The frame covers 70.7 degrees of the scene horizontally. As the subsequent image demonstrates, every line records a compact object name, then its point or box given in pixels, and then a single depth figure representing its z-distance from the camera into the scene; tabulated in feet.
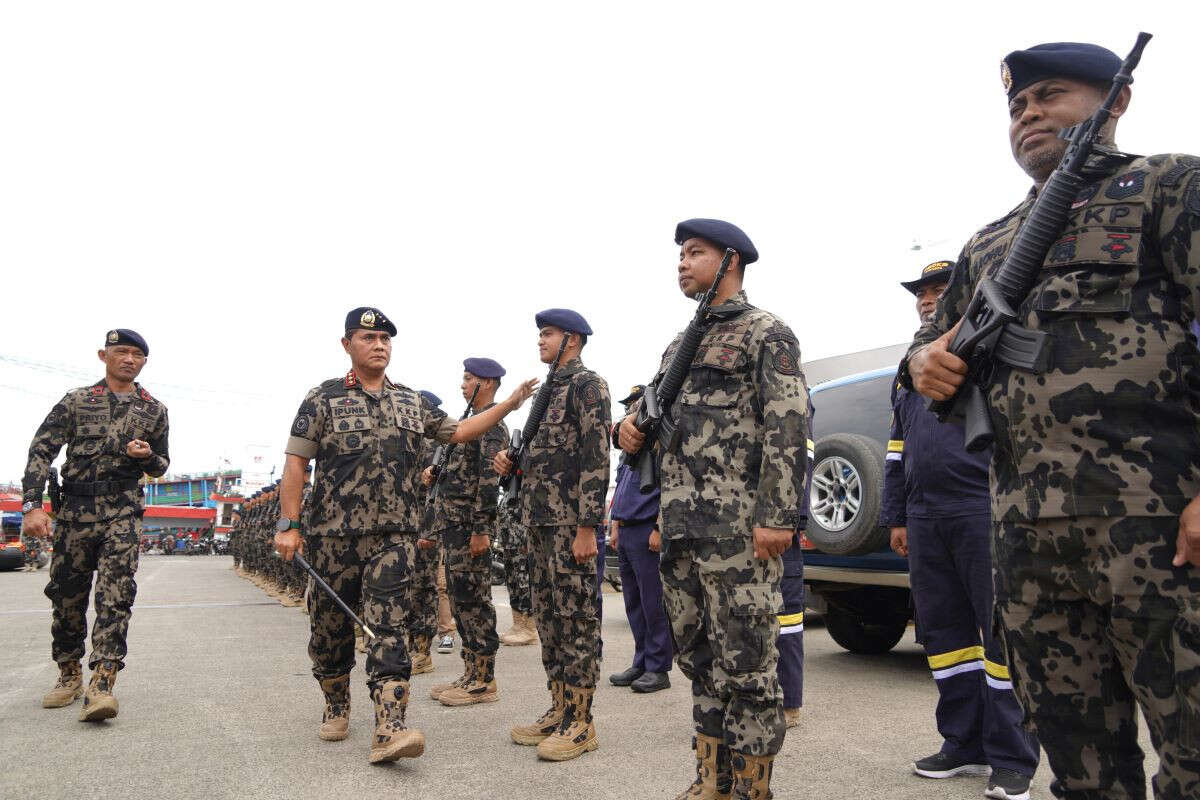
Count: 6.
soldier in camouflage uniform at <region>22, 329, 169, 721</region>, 17.40
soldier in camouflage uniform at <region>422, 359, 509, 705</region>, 18.60
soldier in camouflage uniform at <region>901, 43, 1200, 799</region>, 5.72
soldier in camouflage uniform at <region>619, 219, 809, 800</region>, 9.99
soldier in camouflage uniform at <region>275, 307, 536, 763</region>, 14.62
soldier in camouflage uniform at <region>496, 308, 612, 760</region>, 14.28
